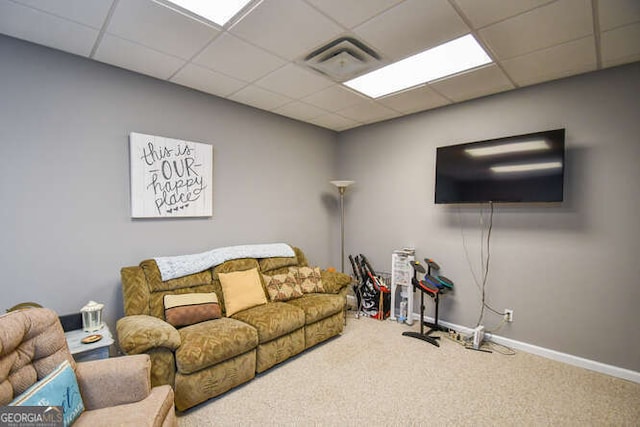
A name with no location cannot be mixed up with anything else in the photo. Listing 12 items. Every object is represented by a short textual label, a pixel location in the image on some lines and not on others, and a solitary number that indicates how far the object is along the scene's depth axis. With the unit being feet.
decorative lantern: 7.22
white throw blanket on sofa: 8.91
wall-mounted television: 8.82
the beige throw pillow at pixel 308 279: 11.20
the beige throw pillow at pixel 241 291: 9.34
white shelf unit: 12.21
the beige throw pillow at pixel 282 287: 10.39
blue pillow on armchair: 4.17
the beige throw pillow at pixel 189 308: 8.06
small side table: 6.40
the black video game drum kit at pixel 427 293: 10.61
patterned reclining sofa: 6.66
